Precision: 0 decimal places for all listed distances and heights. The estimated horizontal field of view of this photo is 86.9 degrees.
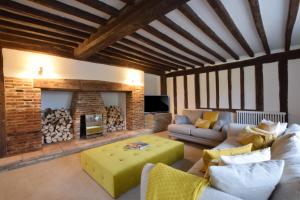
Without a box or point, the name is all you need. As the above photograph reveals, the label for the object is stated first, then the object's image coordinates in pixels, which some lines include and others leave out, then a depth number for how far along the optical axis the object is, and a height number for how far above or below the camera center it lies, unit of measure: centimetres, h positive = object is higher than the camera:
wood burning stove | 448 -71
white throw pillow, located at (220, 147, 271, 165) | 128 -49
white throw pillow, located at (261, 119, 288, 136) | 245 -46
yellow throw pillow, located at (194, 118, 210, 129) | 414 -64
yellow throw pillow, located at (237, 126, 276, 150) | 230 -59
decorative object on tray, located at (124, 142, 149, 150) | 290 -86
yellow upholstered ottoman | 213 -93
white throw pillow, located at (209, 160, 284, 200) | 104 -54
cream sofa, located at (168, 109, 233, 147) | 379 -83
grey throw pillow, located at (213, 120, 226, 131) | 390 -64
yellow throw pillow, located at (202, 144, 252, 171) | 161 -55
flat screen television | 600 -11
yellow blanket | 107 -61
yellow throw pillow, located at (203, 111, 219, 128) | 420 -47
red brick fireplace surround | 319 -18
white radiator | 433 -51
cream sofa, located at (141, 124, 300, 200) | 96 -56
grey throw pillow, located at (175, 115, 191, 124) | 481 -61
